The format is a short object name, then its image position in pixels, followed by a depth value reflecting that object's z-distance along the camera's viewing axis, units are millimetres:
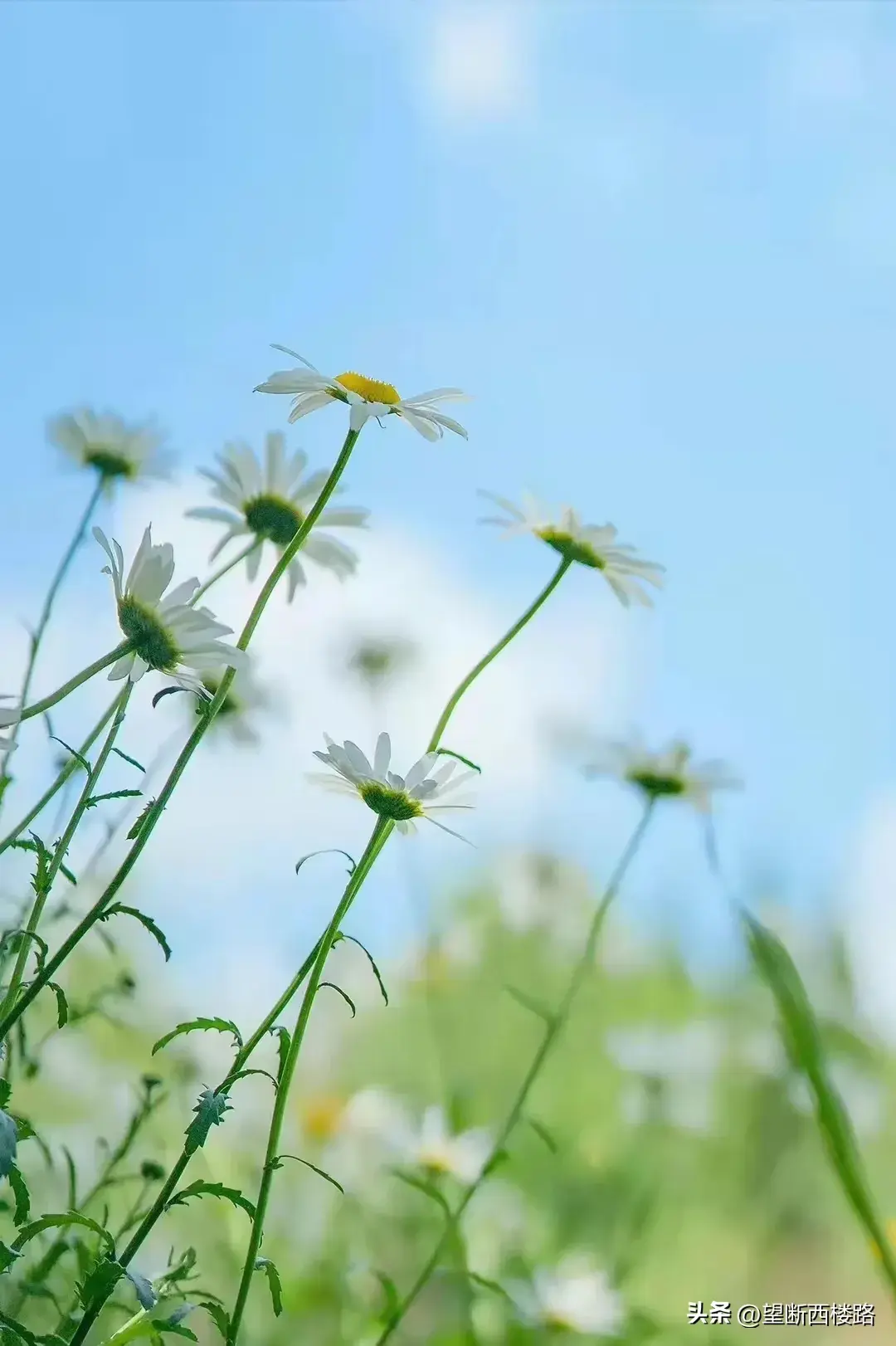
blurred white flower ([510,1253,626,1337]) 1014
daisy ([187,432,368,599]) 865
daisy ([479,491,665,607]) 883
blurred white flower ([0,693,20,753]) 727
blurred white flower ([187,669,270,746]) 901
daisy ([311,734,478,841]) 796
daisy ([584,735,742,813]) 981
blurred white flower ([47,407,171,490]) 947
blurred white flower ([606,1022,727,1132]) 1349
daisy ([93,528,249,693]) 764
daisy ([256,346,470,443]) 787
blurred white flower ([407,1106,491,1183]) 1045
